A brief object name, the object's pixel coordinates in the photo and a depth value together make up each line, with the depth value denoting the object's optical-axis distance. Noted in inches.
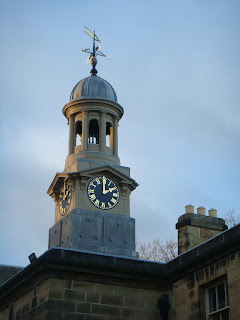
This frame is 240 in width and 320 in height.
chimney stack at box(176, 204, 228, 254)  926.4
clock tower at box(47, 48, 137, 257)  1836.9
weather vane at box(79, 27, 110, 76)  2096.5
